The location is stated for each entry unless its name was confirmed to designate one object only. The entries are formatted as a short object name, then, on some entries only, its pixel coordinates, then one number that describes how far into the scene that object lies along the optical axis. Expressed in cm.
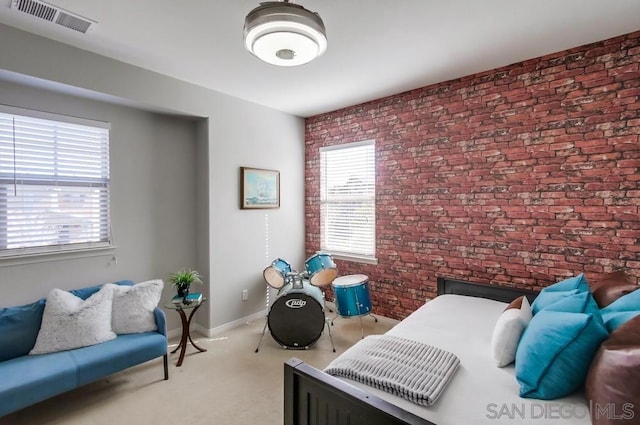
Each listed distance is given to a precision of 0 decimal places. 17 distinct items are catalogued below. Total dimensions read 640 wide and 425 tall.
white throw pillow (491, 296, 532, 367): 161
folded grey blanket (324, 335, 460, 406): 136
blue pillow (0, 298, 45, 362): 217
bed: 123
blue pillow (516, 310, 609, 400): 130
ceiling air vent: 195
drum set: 298
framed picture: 376
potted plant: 294
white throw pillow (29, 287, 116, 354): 223
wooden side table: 282
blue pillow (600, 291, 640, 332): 144
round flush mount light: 161
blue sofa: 187
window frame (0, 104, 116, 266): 243
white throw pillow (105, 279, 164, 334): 253
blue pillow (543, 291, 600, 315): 155
